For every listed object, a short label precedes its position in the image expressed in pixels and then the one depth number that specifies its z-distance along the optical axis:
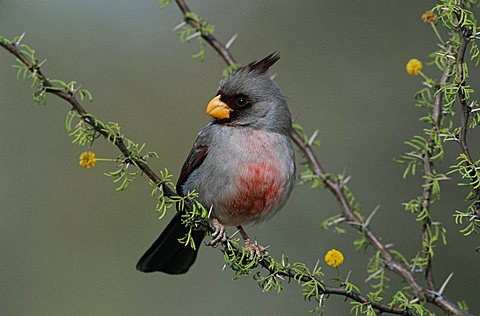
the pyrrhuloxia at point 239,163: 7.87
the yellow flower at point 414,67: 6.98
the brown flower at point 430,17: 6.71
